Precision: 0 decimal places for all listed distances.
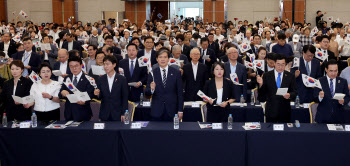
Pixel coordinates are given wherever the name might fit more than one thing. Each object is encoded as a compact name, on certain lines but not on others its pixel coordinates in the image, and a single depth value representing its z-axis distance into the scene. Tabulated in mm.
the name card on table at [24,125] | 4754
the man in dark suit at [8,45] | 10492
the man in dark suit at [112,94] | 5211
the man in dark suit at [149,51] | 7898
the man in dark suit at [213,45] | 10320
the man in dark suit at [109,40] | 8984
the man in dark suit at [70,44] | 10562
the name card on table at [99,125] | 4699
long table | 4449
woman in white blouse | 5238
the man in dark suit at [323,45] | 7891
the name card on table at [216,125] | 4653
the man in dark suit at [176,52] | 7547
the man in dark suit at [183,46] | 9578
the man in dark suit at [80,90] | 5211
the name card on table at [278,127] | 4539
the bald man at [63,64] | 6754
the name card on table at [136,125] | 4711
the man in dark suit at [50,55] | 9806
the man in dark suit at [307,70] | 6754
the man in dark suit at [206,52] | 8953
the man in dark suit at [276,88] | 5184
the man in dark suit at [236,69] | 6496
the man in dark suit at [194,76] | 6691
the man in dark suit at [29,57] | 8047
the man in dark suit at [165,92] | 5348
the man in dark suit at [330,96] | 4984
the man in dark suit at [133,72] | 6848
